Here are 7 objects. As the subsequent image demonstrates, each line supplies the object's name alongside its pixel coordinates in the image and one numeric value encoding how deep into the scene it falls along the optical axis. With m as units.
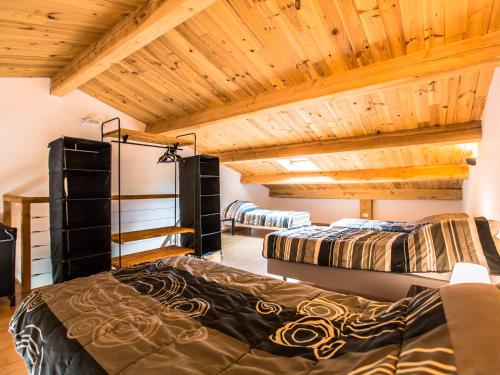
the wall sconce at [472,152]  3.63
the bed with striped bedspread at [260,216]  5.62
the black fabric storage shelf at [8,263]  2.53
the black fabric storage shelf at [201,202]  3.70
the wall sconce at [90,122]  3.72
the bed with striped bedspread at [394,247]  2.15
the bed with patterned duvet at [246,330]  0.70
